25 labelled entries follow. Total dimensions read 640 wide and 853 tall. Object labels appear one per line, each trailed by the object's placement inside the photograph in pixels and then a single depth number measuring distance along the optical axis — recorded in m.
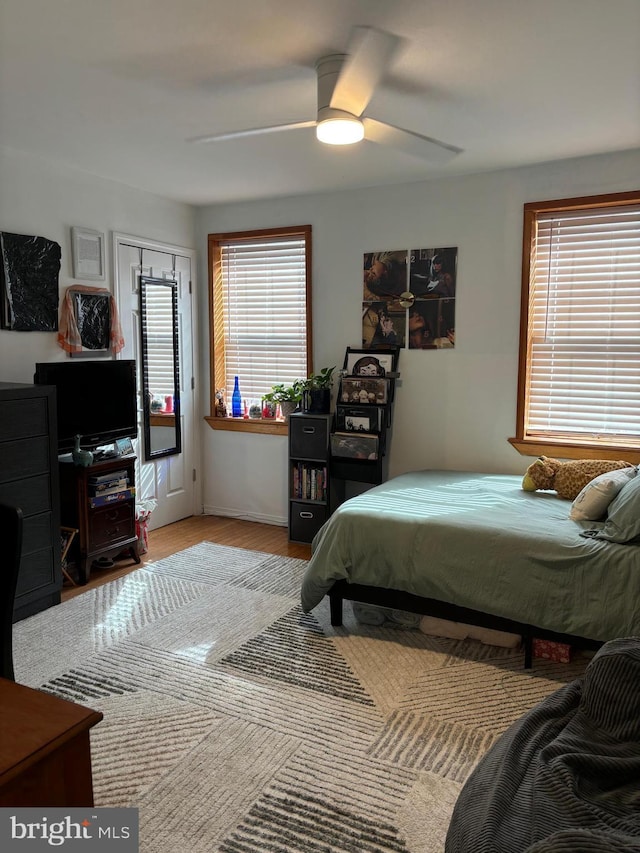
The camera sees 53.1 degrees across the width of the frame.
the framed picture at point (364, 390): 4.52
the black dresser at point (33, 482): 3.27
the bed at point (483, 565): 2.65
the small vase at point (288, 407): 4.90
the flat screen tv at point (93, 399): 3.83
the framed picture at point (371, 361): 4.58
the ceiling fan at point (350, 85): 2.40
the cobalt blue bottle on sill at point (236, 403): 5.30
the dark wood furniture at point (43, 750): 1.11
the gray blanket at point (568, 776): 1.22
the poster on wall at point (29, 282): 3.72
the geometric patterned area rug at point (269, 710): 2.00
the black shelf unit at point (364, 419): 4.46
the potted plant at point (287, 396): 4.85
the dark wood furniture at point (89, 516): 3.90
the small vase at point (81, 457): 3.87
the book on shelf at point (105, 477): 3.93
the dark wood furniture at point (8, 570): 1.70
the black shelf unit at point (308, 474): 4.57
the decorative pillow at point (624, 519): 2.68
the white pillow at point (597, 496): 3.03
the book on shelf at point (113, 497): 3.94
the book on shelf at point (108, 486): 3.93
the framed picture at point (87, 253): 4.15
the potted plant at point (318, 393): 4.68
